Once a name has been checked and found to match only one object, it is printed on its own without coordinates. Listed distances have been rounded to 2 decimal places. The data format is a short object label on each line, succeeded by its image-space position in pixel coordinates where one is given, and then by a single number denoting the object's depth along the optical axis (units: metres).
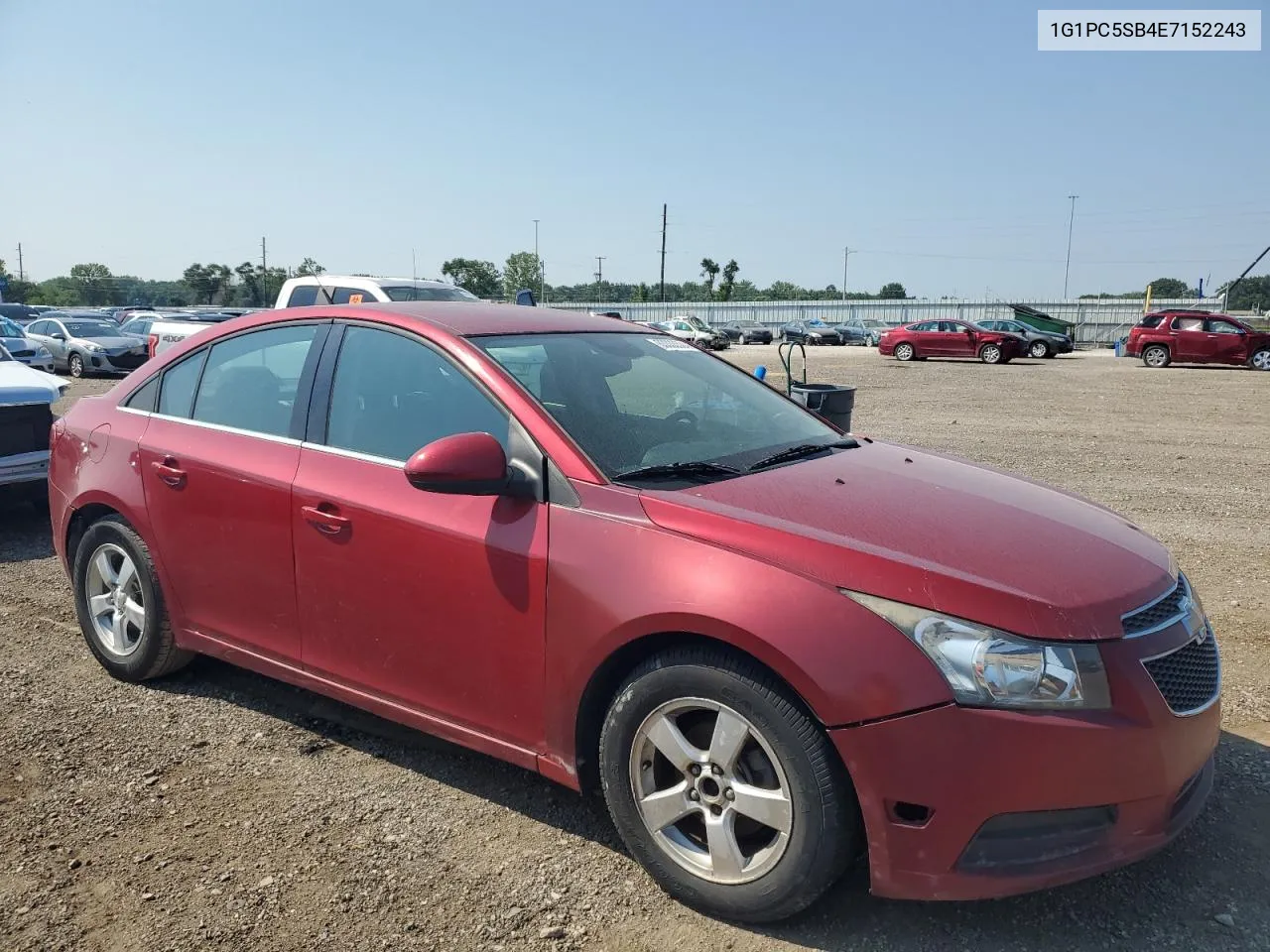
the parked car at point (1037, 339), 34.97
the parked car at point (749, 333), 57.00
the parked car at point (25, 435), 6.62
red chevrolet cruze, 2.27
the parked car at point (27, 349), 20.70
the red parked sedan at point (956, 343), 31.67
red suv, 26.02
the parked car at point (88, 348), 22.92
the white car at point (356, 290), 10.93
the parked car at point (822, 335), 56.44
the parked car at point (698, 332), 40.67
